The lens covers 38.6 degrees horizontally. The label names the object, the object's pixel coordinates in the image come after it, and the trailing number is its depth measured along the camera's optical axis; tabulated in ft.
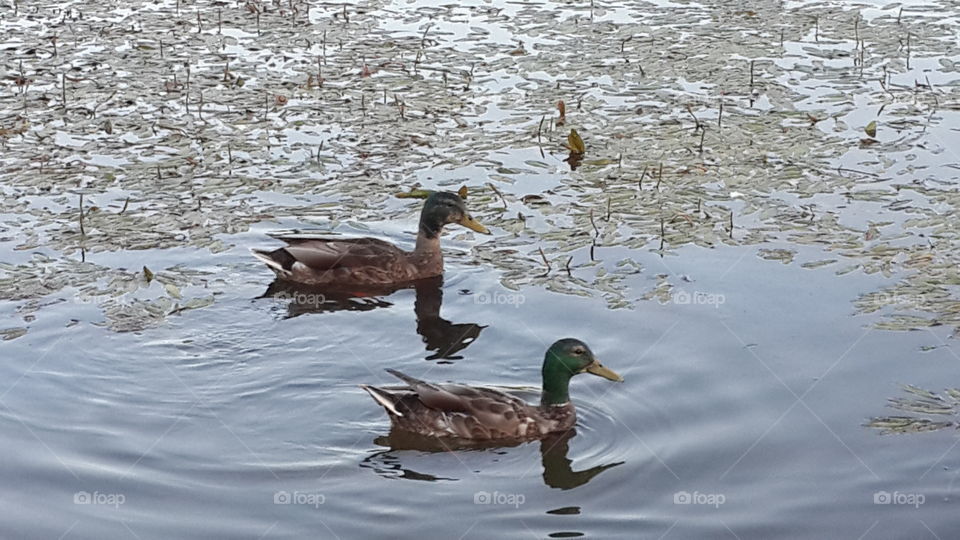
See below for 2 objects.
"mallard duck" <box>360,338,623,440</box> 24.13
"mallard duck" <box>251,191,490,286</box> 30.99
